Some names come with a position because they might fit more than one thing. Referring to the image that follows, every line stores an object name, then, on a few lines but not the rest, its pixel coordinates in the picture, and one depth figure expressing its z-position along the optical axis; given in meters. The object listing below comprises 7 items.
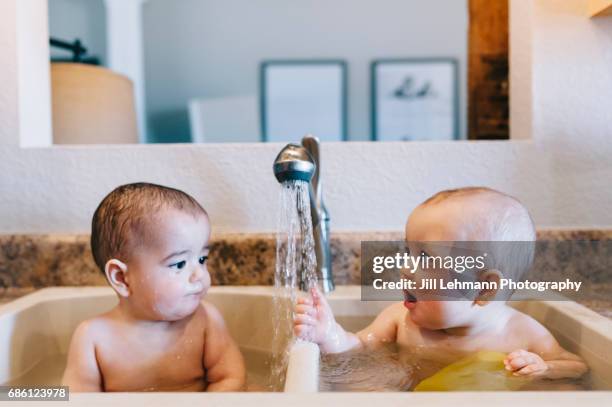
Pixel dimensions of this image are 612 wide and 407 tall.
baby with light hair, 0.72
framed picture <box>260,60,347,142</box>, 2.46
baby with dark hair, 0.77
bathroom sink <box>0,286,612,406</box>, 0.69
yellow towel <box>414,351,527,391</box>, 0.60
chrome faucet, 0.92
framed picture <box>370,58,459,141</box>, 2.46
